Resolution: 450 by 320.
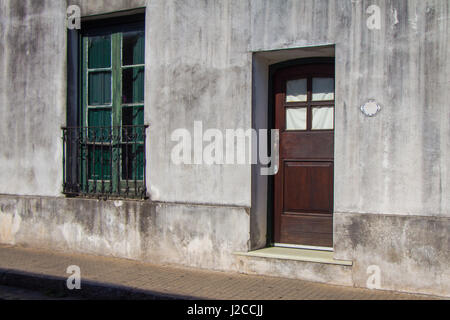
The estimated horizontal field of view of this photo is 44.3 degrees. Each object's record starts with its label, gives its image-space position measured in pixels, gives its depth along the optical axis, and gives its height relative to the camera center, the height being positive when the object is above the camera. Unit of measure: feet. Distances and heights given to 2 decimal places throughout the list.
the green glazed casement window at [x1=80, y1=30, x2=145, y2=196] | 27.45 +2.09
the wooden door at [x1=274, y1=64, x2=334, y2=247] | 23.70 -0.03
